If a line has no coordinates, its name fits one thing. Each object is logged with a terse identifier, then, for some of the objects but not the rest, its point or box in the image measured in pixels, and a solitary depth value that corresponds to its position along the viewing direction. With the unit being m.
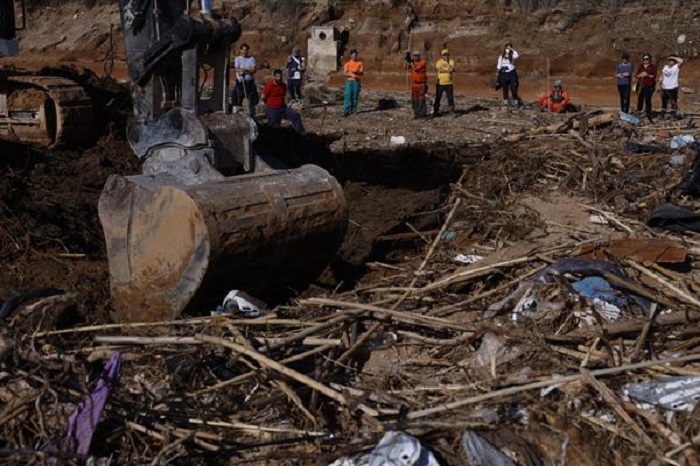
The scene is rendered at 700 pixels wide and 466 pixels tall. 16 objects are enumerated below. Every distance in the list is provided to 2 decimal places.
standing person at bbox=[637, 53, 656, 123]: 17.12
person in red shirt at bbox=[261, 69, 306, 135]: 13.61
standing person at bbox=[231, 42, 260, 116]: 17.00
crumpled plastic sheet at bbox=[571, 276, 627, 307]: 5.44
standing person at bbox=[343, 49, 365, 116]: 17.19
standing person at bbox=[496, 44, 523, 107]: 18.66
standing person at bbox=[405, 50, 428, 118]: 16.89
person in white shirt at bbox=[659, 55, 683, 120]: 17.30
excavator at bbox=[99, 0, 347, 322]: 5.51
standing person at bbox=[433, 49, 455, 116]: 17.38
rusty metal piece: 6.30
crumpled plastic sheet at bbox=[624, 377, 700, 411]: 4.25
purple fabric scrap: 4.00
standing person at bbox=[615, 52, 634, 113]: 17.66
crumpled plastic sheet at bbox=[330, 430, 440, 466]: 3.83
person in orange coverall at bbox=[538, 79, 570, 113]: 17.80
